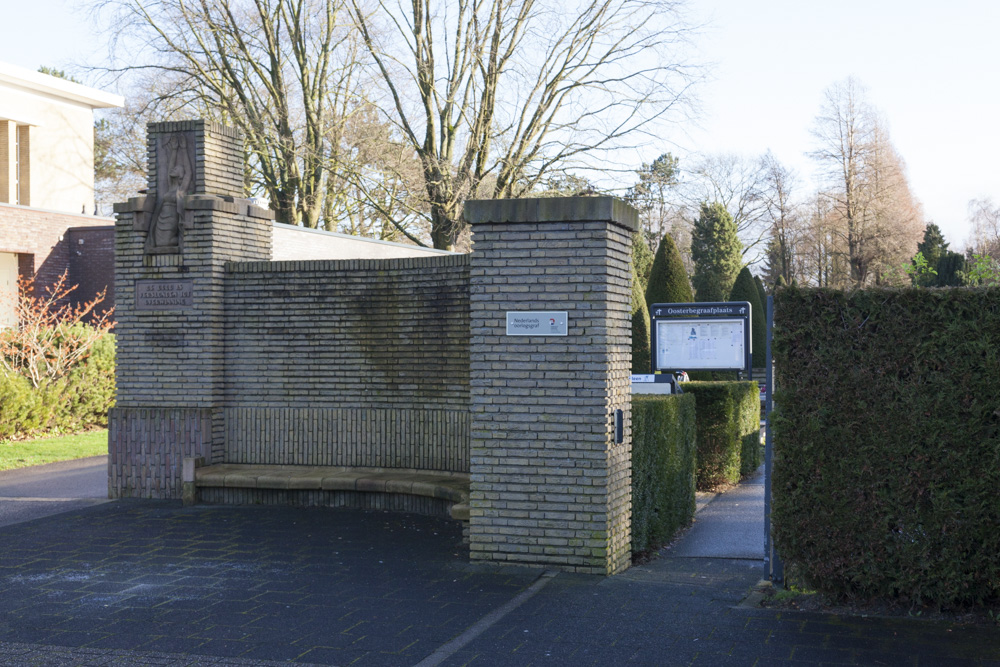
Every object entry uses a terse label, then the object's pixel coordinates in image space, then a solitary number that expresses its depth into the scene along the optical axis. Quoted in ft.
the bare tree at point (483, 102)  96.02
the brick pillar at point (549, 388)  25.02
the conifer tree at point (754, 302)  98.58
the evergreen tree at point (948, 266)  110.01
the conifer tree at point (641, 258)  93.45
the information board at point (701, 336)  44.98
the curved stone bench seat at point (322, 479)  32.96
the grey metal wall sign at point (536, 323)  25.31
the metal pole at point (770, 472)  22.89
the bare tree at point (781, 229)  165.58
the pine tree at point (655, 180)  92.73
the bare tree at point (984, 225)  253.94
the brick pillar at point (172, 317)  37.35
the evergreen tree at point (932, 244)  168.66
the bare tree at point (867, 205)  149.79
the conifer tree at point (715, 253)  136.46
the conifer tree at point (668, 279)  79.36
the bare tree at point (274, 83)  96.58
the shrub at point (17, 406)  56.03
